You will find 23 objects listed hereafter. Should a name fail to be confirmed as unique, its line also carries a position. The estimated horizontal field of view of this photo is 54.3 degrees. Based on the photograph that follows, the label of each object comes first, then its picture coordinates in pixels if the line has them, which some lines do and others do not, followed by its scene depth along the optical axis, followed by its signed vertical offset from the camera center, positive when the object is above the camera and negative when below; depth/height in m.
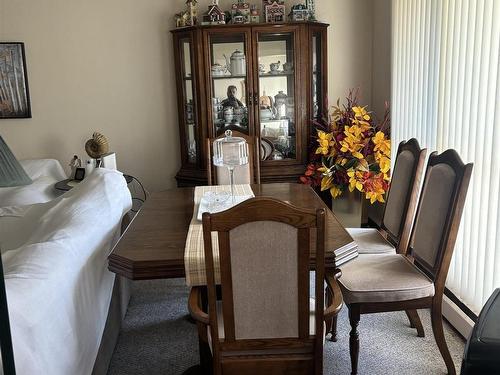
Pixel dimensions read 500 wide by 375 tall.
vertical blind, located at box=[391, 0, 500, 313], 2.13 -0.13
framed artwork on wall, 3.96 +0.10
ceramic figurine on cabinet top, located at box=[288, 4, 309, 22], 3.71 +0.53
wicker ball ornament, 3.68 -0.40
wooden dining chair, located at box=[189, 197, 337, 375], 1.42 -0.62
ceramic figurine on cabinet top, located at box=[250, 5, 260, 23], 3.77 +0.54
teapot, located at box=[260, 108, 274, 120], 3.82 -0.22
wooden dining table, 1.71 -0.58
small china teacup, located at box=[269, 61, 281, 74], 3.76 +0.14
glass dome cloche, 2.51 -0.35
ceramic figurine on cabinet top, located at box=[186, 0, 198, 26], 3.77 +0.58
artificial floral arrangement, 3.47 -0.53
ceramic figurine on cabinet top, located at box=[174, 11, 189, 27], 3.79 +0.54
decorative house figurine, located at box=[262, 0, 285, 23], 3.73 +0.56
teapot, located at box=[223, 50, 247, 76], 3.71 +0.17
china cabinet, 3.68 +0.00
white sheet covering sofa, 1.39 -0.62
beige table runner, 1.70 -0.58
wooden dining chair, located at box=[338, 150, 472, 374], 1.94 -0.82
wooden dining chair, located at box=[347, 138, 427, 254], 2.35 -0.61
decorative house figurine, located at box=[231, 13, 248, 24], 3.72 +0.51
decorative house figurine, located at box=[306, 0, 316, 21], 3.74 +0.56
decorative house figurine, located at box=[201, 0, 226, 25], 3.68 +0.53
